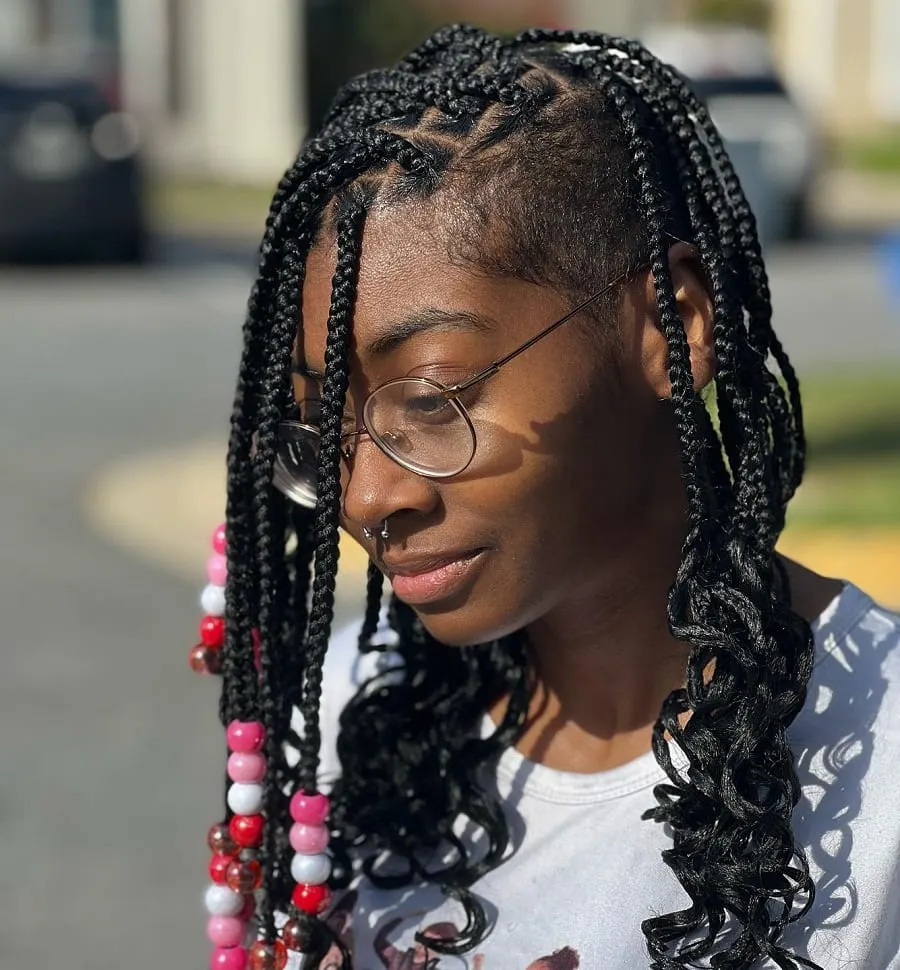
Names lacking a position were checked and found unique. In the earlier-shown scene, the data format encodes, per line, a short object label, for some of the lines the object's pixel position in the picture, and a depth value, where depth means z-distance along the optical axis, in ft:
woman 5.47
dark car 42.55
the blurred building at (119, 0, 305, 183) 72.23
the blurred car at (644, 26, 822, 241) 49.96
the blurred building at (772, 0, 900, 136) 86.02
